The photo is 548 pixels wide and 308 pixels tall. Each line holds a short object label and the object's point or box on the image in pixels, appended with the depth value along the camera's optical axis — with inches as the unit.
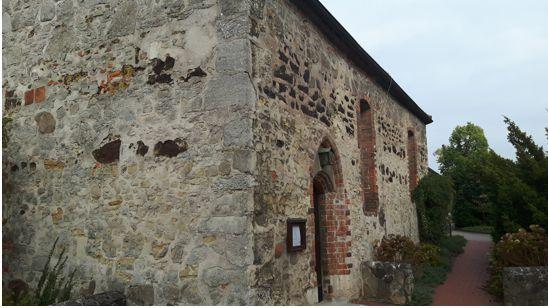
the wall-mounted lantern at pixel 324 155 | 270.7
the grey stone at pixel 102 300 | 182.8
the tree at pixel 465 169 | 861.5
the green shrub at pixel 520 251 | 287.3
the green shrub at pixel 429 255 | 361.1
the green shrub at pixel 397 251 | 343.0
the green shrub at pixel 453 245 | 517.9
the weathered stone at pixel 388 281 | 292.5
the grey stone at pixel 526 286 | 260.1
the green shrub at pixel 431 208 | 491.5
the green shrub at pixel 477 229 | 822.5
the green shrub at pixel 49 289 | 213.8
